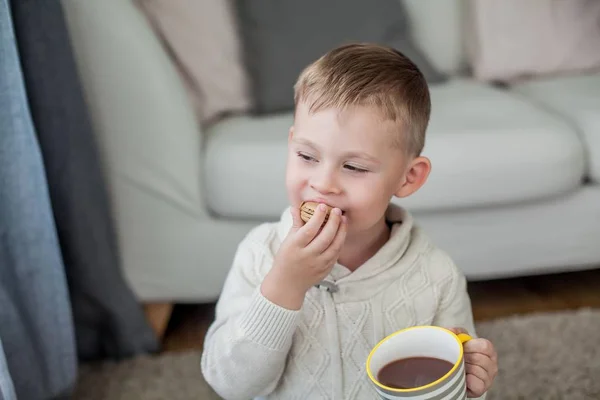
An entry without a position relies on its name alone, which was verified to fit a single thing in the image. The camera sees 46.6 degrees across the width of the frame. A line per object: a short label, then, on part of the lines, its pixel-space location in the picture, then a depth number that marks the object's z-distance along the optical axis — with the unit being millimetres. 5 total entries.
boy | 831
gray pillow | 1689
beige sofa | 1427
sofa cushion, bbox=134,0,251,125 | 1680
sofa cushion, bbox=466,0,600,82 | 1889
